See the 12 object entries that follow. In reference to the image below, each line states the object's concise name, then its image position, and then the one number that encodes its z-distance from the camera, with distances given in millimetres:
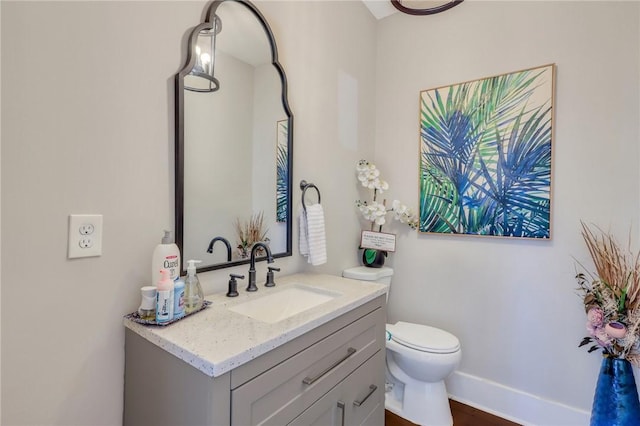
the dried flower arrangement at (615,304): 1384
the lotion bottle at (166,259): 980
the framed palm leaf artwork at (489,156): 1743
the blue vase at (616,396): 1366
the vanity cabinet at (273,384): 759
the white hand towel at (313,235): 1622
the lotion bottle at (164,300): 906
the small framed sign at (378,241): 1963
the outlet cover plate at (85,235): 880
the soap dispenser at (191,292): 1017
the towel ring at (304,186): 1684
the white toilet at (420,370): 1646
